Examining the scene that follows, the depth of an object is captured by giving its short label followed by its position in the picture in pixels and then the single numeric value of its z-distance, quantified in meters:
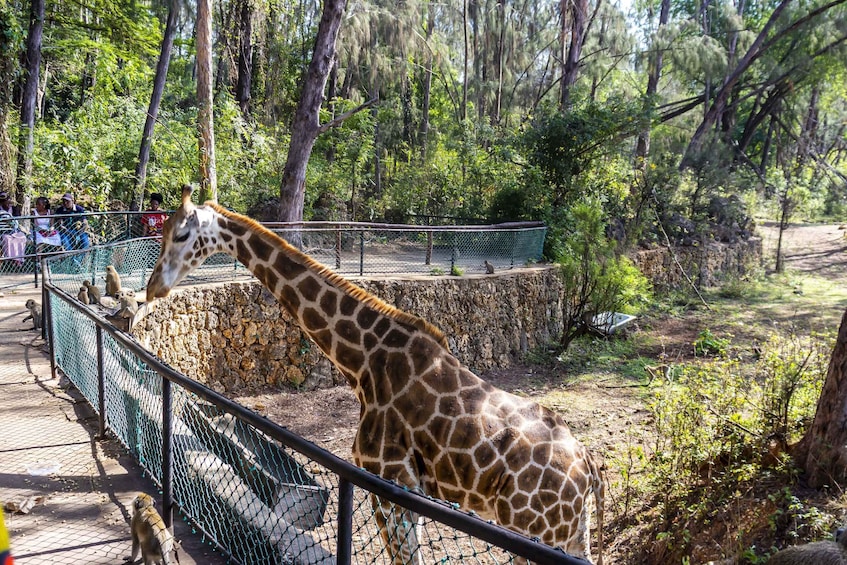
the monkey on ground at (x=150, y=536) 3.17
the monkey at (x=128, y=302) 7.15
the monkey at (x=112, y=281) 8.41
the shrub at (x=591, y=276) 13.59
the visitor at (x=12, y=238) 11.46
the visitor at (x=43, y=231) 11.87
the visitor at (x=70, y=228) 12.44
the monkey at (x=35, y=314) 8.43
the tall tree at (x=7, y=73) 13.30
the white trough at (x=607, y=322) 14.03
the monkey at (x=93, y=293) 7.78
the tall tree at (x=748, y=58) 20.67
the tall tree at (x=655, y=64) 22.24
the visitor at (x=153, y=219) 12.90
